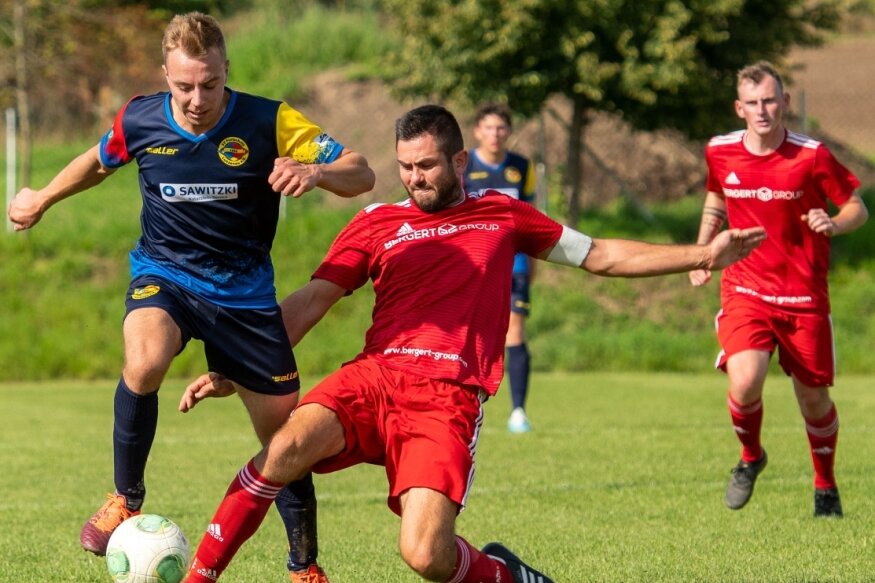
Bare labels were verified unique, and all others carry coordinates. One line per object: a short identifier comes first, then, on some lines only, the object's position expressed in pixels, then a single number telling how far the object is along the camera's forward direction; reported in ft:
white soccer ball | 33.73
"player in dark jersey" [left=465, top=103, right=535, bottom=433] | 73.10
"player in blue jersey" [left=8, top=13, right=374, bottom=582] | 36.37
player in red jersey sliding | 33.06
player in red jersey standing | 49.11
